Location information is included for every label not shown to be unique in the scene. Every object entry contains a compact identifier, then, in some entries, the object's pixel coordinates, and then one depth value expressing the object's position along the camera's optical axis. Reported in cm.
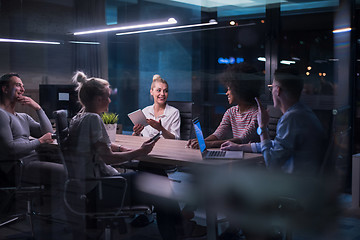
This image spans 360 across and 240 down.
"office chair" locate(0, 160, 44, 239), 260
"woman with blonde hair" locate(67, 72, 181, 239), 198
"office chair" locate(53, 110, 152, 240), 198
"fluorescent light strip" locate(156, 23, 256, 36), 322
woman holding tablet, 309
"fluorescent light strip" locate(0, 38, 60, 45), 298
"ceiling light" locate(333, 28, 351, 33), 333
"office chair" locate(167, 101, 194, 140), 316
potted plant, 263
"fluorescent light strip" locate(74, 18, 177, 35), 345
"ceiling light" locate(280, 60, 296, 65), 273
